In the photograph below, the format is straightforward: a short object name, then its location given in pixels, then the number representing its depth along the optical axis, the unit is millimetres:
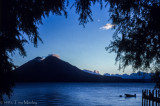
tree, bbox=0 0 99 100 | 5031
